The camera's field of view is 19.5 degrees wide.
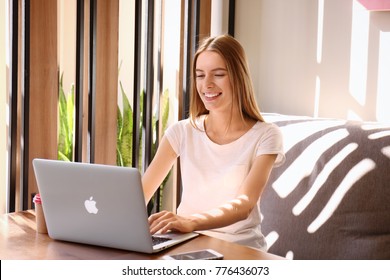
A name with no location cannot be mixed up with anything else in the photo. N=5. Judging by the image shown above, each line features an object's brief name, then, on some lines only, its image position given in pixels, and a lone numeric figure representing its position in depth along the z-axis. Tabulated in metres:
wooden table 2.75
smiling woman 3.67
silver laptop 2.72
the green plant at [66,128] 5.33
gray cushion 4.00
